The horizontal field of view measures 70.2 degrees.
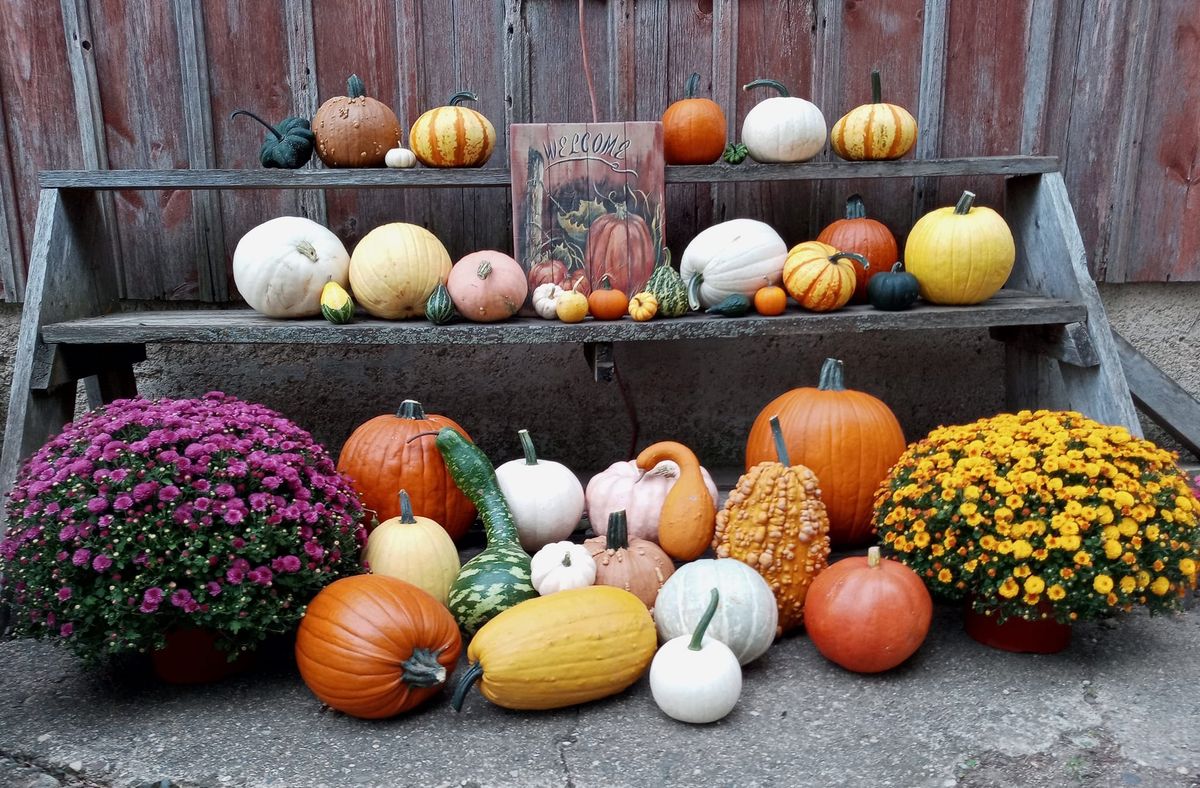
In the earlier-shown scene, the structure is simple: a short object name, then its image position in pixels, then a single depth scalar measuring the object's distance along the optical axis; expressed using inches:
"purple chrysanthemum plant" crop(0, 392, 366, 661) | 80.8
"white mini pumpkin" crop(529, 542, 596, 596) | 91.7
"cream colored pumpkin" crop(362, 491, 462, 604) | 97.3
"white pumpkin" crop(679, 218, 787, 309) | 117.9
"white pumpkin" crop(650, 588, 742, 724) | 80.0
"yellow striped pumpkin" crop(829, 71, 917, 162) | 119.4
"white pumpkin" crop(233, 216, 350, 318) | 112.9
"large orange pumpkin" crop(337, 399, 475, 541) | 110.4
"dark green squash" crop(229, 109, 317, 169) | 115.9
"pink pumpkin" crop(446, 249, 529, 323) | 112.0
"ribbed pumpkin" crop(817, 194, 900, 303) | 123.8
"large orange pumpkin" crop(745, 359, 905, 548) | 111.6
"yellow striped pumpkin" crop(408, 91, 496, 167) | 115.4
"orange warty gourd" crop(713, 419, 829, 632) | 96.3
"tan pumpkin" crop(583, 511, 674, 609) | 95.2
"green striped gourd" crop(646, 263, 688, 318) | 115.2
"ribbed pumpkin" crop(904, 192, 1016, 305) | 115.0
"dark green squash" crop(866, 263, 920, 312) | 115.6
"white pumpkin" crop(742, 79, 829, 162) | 117.0
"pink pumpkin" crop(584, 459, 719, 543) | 108.8
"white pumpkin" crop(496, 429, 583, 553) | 110.3
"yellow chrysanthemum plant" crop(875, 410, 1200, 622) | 85.1
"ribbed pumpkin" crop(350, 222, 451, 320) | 113.7
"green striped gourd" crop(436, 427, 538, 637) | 93.9
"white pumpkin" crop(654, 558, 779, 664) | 87.5
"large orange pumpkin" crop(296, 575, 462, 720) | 80.4
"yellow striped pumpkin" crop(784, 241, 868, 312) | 114.9
